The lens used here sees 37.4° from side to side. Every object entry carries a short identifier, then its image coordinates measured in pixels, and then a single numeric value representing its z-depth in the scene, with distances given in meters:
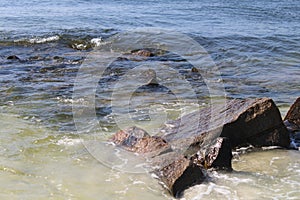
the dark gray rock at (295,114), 7.08
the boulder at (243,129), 6.25
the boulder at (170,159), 5.17
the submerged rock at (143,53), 14.32
